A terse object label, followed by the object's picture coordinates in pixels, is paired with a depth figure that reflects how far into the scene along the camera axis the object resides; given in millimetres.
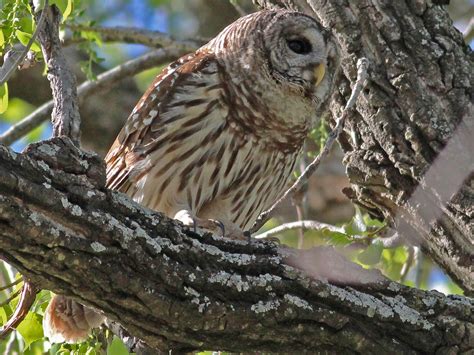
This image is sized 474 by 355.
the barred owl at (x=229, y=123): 7723
